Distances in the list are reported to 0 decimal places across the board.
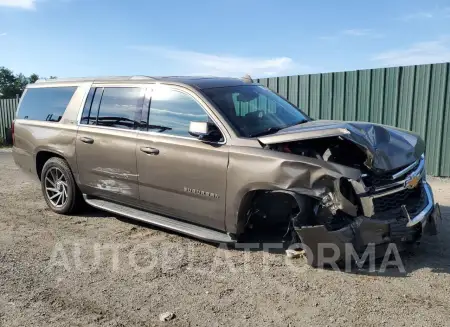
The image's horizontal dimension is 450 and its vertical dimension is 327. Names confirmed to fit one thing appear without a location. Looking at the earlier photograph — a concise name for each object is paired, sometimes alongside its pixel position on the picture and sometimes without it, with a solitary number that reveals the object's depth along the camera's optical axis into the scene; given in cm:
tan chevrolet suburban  375
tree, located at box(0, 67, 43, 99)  6106
